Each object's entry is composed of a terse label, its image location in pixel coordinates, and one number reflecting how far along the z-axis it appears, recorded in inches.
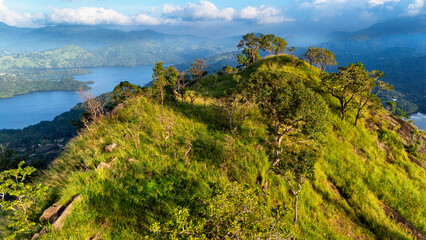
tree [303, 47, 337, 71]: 1932.8
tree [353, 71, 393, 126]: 917.2
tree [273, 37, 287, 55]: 2171.6
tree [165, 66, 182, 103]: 932.6
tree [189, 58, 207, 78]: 2175.2
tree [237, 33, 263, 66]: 2481.9
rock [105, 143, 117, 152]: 520.9
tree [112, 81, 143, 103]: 1048.2
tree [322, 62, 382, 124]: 924.0
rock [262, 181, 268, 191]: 517.4
